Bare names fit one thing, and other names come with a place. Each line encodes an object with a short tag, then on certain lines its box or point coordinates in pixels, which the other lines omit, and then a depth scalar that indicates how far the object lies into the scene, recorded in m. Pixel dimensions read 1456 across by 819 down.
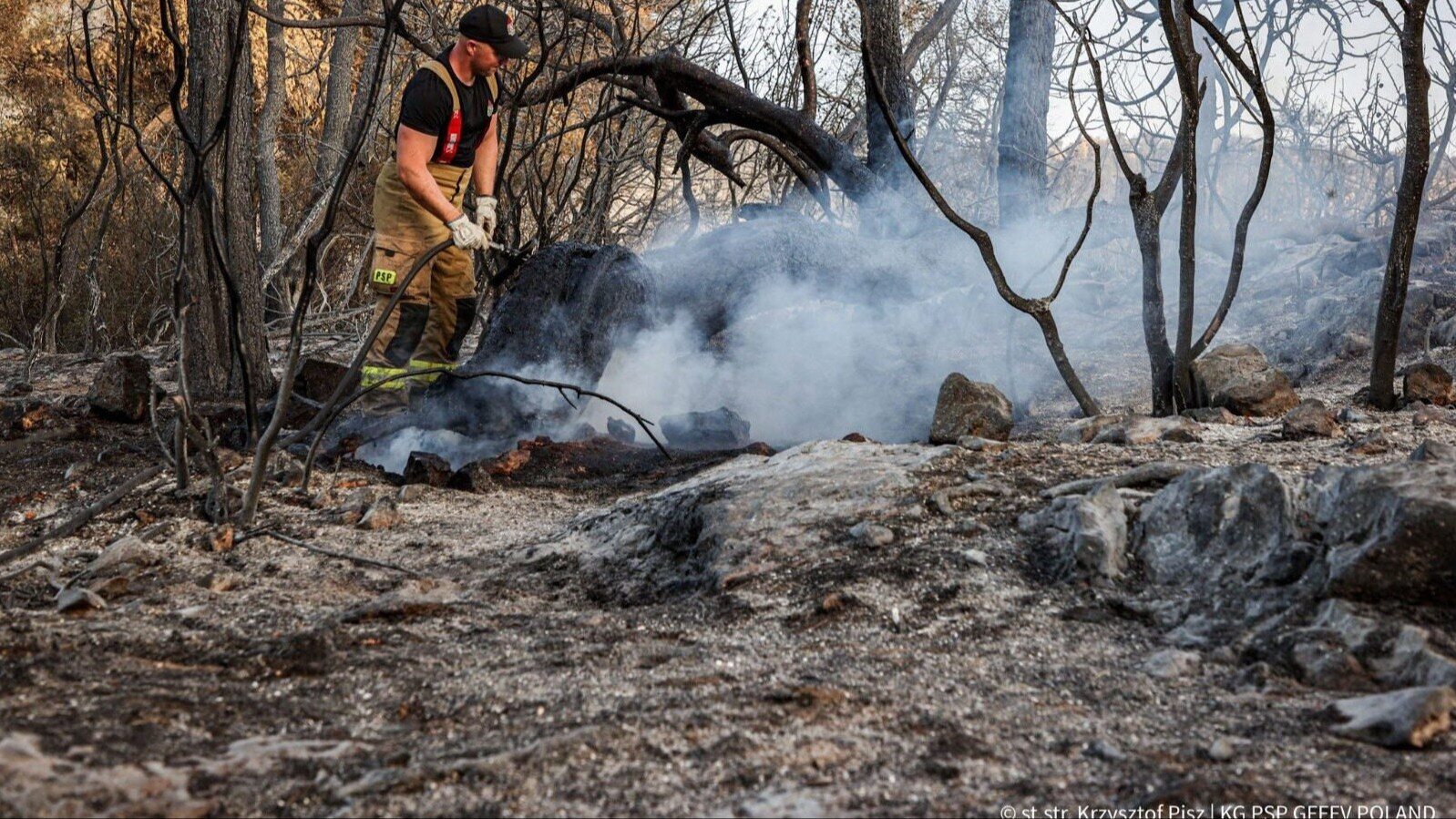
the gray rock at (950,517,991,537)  2.66
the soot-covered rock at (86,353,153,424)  5.21
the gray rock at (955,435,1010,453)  3.33
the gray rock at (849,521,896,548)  2.65
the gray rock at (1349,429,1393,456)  3.16
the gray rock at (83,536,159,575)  2.75
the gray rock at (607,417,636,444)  5.32
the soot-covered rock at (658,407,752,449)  5.27
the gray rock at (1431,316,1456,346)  6.04
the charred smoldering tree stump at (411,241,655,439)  5.26
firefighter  4.76
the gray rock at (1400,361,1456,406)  4.16
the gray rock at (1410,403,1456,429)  3.71
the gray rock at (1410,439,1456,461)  2.52
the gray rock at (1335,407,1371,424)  3.85
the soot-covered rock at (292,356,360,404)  5.46
